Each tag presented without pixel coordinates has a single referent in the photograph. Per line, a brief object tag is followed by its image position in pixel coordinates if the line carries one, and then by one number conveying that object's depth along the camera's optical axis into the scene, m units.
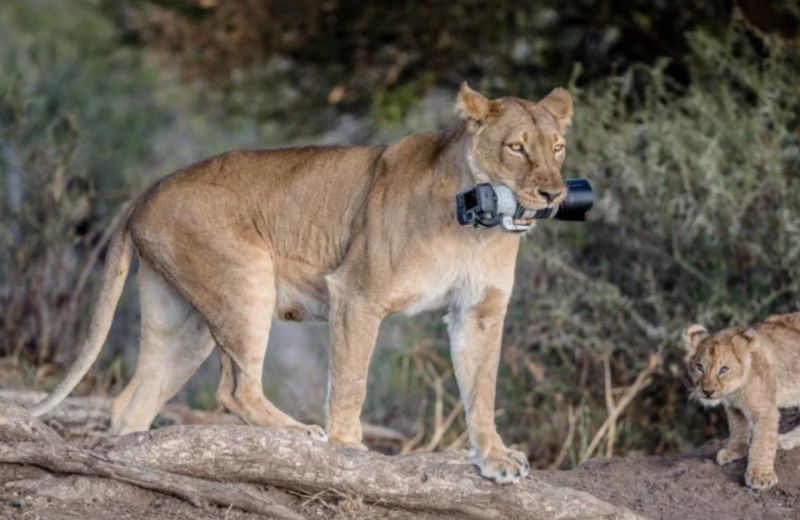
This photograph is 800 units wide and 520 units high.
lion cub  12.98
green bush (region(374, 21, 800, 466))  18.80
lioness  12.62
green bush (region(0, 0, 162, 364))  21.66
